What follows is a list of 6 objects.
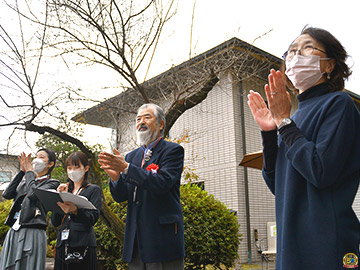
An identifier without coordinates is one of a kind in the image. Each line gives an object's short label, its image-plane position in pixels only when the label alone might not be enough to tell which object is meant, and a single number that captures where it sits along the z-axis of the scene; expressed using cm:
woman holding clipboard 341
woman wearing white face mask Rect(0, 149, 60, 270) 391
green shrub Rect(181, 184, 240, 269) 530
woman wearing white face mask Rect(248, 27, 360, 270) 141
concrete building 929
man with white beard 240
